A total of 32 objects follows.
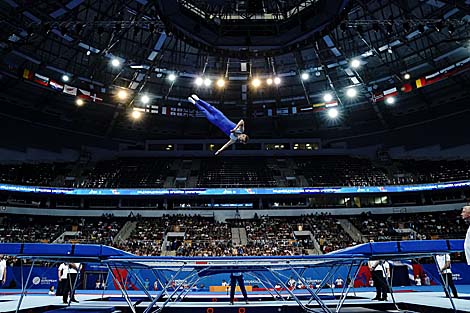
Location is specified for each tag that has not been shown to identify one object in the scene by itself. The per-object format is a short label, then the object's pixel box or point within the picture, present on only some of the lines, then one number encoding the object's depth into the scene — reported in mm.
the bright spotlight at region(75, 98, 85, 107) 30366
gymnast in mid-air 10445
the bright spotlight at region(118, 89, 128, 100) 28230
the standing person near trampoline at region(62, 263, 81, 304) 9233
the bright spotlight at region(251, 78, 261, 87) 24764
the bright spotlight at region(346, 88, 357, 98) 28234
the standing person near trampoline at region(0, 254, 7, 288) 13281
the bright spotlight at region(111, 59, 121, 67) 23725
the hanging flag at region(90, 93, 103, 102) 27886
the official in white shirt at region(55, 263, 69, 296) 10338
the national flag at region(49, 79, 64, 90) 26031
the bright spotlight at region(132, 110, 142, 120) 31934
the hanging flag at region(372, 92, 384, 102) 28672
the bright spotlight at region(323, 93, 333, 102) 31281
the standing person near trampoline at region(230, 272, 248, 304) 8562
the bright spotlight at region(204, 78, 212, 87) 26569
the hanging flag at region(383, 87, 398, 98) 27922
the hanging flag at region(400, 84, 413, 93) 27191
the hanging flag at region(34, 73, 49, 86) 25138
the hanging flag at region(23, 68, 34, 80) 24625
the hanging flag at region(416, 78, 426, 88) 26500
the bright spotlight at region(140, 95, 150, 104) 30005
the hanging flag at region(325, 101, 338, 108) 31497
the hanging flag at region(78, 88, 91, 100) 27544
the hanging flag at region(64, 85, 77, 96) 26931
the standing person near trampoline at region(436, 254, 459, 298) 10125
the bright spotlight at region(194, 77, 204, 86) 26370
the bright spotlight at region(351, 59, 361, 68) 25188
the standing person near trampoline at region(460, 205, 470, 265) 5156
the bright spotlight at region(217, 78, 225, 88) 26161
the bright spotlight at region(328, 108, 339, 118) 32844
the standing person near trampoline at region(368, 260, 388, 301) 9281
